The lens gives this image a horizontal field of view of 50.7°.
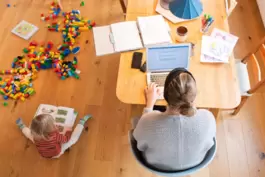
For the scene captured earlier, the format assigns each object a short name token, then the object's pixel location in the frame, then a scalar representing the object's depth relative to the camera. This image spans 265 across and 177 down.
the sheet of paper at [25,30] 2.76
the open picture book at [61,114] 2.22
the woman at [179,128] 1.17
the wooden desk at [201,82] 1.51
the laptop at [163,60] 1.53
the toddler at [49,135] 1.81
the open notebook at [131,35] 1.74
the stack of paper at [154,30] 1.74
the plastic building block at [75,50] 2.61
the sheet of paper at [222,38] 1.66
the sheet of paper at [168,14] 1.81
